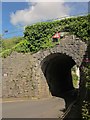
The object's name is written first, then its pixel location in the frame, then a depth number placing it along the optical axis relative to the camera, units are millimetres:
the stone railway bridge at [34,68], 8225
